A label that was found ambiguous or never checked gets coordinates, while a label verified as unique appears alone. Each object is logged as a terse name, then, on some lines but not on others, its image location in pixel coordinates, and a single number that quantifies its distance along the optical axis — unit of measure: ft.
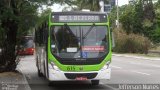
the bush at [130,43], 185.78
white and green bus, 55.26
